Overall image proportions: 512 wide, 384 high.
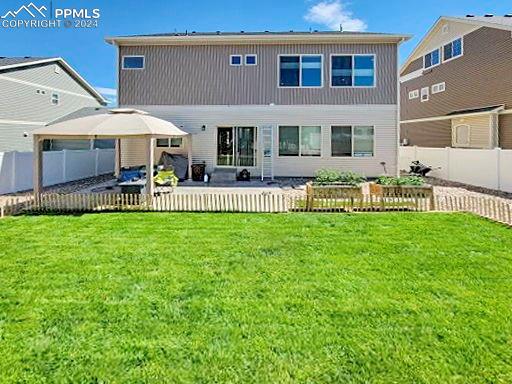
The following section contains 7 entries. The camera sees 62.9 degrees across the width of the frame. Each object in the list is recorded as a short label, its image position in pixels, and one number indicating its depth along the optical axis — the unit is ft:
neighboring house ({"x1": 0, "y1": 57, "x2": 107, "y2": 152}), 68.59
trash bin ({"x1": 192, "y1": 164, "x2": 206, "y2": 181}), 57.21
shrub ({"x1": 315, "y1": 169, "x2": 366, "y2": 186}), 35.94
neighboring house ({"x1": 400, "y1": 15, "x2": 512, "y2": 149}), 65.10
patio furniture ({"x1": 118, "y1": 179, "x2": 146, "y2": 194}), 38.81
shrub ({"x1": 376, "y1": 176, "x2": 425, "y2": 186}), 35.58
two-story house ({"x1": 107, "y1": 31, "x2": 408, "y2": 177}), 57.11
